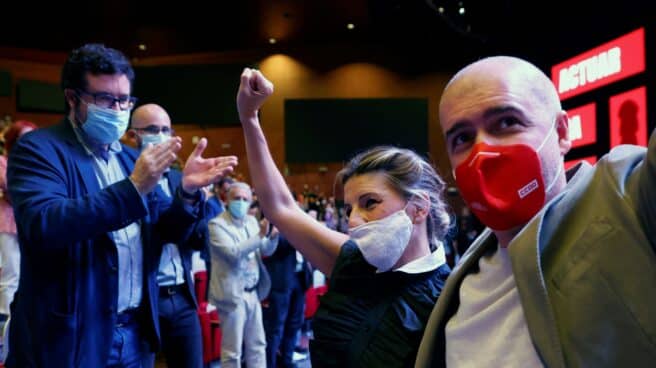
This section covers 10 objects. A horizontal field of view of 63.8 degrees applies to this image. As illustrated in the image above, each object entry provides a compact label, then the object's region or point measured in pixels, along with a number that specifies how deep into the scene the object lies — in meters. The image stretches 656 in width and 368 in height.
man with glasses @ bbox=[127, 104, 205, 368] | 1.95
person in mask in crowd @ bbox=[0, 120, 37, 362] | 2.30
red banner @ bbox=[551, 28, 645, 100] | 4.95
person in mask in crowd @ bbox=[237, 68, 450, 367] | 1.10
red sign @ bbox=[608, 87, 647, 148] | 4.77
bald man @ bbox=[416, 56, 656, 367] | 0.63
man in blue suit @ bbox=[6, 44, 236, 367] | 1.36
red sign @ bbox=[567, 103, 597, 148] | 5.54
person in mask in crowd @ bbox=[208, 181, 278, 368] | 3.70
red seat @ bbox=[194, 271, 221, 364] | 4.38
